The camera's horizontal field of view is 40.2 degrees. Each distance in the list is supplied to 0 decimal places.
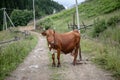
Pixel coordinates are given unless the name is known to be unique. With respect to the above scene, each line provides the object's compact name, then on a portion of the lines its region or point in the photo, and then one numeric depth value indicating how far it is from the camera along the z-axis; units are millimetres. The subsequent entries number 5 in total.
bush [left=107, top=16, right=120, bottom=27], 15298
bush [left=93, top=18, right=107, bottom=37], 14213
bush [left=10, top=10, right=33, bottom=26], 47684
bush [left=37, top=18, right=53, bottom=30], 37283
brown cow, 6642
